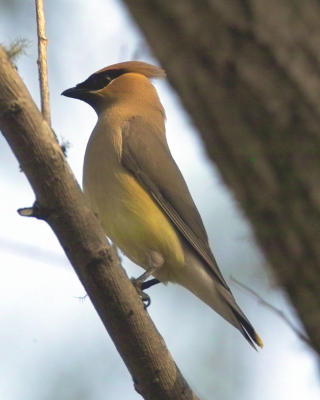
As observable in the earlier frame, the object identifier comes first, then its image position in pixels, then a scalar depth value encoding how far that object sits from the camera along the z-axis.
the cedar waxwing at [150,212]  7.56
